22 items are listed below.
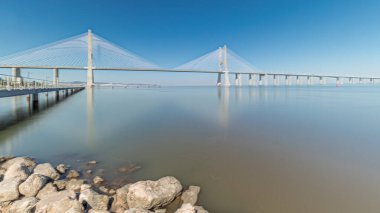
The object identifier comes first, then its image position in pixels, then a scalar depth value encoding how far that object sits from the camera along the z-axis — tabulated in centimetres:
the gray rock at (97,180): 430
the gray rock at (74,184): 397
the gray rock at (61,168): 480
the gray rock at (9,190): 345
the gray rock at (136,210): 284
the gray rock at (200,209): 322
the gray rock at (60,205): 292
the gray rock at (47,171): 432
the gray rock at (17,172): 402
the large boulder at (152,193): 332
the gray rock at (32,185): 360
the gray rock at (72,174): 458
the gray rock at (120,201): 337
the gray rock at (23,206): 315
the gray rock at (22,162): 500
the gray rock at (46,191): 360
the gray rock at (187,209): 292
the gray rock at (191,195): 371
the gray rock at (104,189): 394
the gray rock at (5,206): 332
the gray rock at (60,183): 400
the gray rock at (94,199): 328
